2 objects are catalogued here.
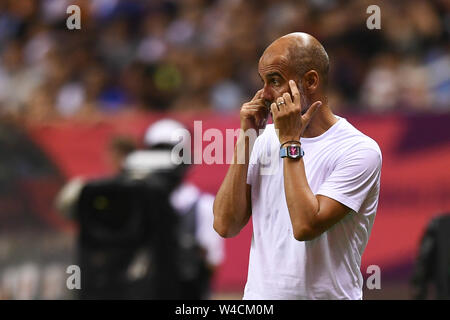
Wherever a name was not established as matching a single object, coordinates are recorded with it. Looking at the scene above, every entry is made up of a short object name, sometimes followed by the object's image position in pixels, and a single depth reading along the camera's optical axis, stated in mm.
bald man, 7191
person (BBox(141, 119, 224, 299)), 12664
